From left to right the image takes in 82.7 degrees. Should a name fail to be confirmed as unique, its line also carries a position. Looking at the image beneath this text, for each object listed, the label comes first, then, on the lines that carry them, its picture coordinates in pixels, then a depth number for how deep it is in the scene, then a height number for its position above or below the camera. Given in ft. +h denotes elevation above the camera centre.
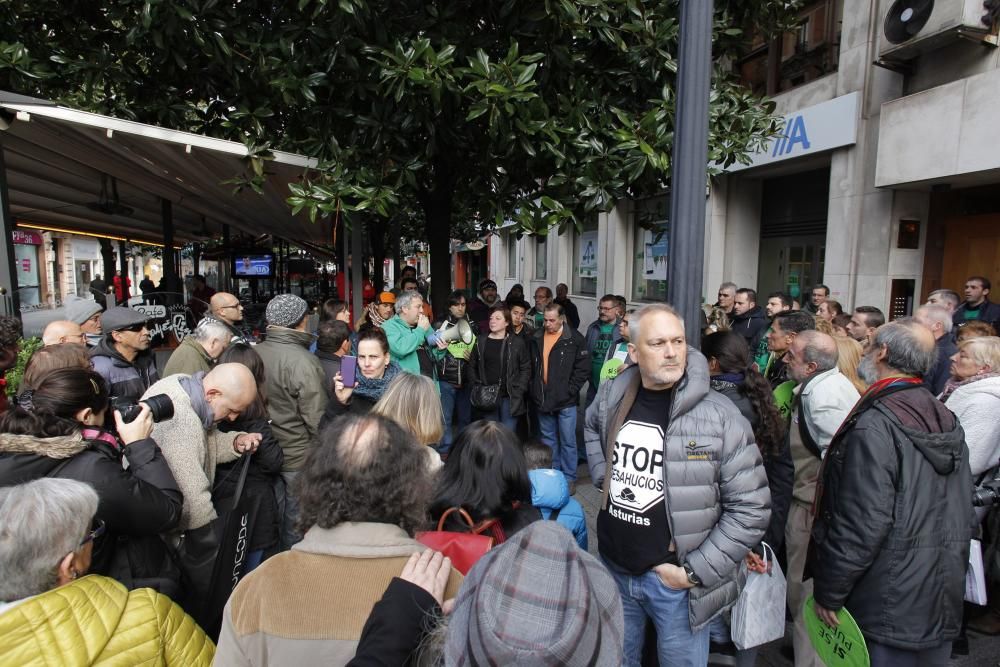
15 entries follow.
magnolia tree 13.79 +5.30
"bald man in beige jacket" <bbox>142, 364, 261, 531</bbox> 7.72 -2.13
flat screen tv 49.44 +0.75
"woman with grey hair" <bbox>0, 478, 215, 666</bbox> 4.25 -2.64
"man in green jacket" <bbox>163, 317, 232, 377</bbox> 12.34 -1.68
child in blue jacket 7.34 -2.90
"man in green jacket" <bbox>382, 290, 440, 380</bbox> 16.49 -1.63
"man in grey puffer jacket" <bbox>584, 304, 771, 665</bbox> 7.16 -2.81
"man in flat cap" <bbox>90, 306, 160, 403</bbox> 11.78 -1.64
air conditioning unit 20.52 +9.68
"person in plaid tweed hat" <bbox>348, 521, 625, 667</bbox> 2.71 -1.66
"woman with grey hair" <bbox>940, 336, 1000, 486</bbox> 10.16 -2.19
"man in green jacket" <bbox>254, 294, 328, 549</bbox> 12.13 -2.59
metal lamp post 8.21 +1.82
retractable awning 14.23 +3.65
